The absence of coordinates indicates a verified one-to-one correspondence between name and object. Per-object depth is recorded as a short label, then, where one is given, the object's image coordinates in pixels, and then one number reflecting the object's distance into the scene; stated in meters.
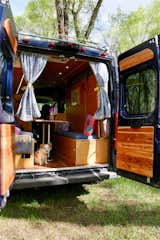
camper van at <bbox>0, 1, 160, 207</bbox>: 2.55
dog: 4.12
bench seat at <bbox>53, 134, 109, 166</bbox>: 3.75
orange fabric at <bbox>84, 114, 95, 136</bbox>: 4.01
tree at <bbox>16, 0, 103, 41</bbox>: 9.11
